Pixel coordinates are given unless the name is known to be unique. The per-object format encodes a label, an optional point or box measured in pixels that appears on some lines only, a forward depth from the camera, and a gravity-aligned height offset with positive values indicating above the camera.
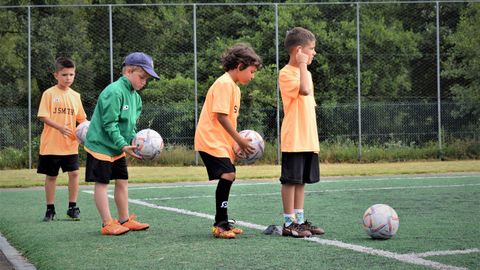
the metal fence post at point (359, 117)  33.84 +0.72
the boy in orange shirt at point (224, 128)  10.79 +0.14
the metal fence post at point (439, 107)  34.20 +0.99
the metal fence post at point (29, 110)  31.89 +0.89
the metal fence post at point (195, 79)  32.66 +1.68
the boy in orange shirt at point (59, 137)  13.74 +0.07
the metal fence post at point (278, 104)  32.83 +1.05
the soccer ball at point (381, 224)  10.30 -0.67
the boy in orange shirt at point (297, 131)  11.01 +0.11
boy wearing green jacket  11.26 +0.13
